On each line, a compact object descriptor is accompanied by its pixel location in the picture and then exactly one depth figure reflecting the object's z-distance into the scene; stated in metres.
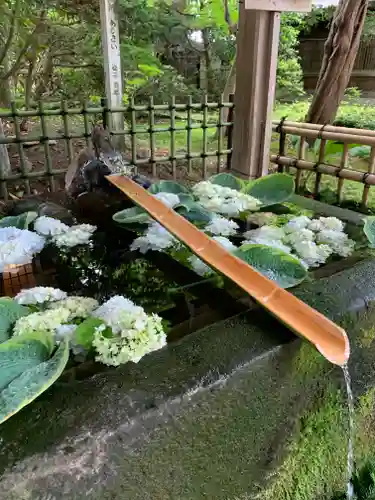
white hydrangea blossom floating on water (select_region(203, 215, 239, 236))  2.16
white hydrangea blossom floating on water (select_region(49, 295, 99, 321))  1.46
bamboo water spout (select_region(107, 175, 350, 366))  1.19
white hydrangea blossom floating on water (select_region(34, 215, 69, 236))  2.17
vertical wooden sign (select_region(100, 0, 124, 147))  4.52
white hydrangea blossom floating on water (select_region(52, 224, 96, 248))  2.11
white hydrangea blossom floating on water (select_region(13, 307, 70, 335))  1.29
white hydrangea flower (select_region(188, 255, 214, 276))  1.78
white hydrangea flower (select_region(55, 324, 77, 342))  1.29
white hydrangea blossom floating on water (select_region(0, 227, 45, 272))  1.90
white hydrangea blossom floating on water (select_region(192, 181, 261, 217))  2.46
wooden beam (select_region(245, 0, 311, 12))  2.92
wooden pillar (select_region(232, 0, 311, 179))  3.07
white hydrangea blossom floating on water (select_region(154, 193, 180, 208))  2.28
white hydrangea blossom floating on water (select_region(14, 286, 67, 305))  1.50
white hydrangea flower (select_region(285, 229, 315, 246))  2.02
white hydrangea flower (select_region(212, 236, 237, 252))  1.85
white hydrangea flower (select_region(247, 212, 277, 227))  2.34
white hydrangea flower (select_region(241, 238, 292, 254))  1.94
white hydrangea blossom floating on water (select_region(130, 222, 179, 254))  2.04
